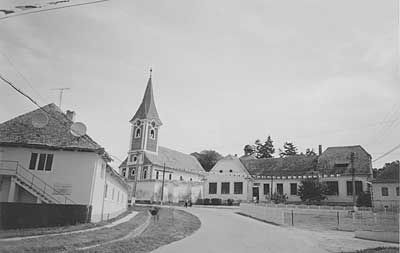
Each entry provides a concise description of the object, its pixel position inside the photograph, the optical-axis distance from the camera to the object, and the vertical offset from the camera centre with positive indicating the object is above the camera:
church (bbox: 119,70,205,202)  56.16 +5.66
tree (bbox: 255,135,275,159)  90.25 +13.98
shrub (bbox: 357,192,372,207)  40.19 +1.08
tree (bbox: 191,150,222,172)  88.88 +10.95
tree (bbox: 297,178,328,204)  42.81 +1.81
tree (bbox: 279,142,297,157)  90.38 +14.20
